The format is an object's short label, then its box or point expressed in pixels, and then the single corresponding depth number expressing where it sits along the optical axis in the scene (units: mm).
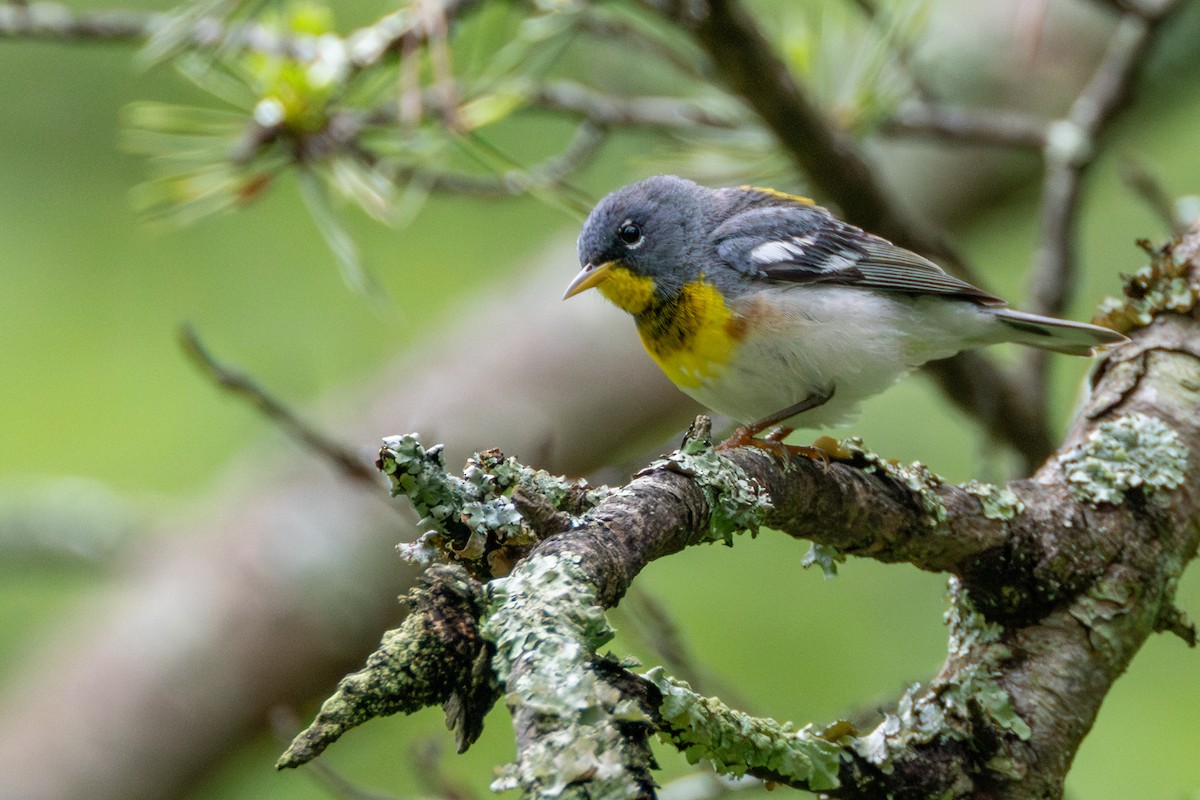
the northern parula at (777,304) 5969
